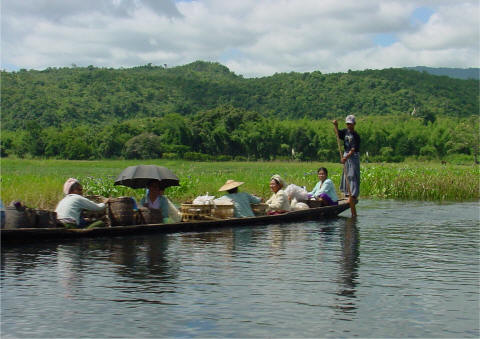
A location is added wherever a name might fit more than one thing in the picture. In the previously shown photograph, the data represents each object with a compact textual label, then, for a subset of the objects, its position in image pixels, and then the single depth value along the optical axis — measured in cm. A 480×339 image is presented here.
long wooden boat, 1046
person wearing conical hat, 1334
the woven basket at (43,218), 1068
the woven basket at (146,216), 1199
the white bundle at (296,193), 1505
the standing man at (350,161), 1526
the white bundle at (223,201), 1320
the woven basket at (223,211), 1316
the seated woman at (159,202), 1226
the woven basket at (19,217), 1042
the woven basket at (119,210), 1160
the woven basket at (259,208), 1391
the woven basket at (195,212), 1297
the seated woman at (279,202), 1418
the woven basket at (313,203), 1534
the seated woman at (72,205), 1096
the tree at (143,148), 6469
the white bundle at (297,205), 1486
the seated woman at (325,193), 1560
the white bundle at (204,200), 1314
